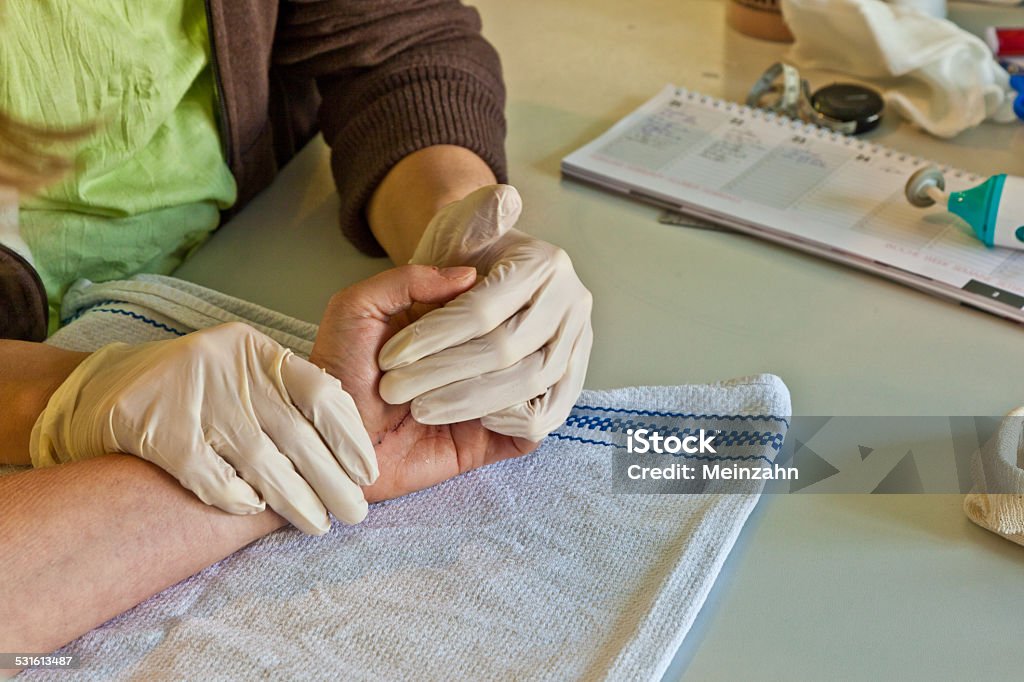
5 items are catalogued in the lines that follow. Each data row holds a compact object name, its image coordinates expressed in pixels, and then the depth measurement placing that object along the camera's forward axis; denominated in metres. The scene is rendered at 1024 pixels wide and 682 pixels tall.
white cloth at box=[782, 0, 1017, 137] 1.13
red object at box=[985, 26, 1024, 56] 1.23
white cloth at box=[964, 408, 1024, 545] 0.66
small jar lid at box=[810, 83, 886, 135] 1.14
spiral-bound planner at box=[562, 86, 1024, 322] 0.92
